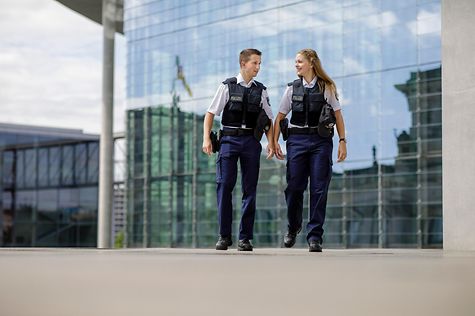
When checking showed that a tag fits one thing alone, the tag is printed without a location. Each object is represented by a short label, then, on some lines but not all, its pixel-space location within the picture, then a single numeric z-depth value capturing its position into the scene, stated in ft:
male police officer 27.17
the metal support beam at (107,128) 111.86
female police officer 27.02
